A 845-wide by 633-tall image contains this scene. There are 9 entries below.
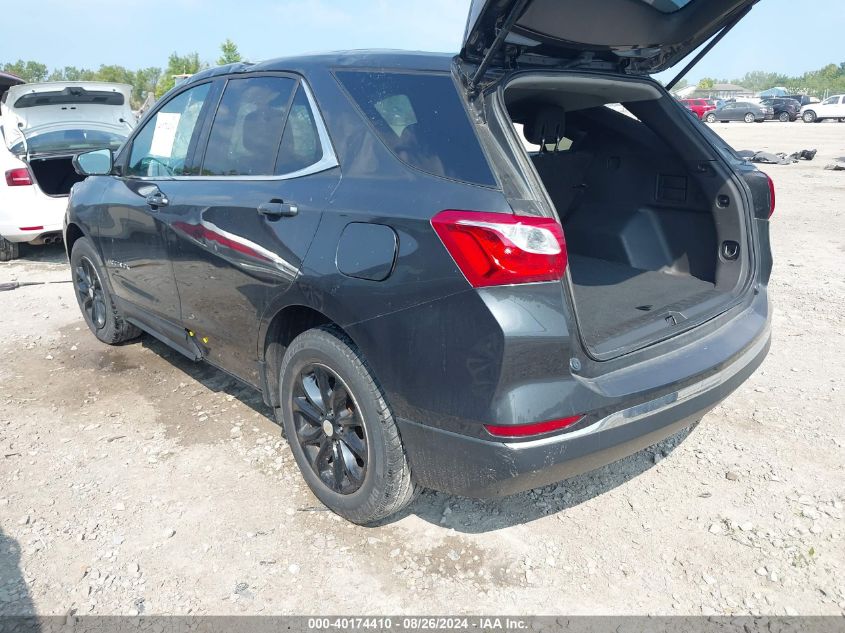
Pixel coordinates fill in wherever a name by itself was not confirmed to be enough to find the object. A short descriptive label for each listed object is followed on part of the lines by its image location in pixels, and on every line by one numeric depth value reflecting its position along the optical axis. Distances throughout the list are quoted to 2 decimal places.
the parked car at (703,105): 35.82
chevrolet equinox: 2.13
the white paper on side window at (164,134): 3.73
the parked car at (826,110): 35.94
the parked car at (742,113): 37.84
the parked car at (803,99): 42.37
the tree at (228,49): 64.69
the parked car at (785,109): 37.41
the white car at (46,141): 7.00
